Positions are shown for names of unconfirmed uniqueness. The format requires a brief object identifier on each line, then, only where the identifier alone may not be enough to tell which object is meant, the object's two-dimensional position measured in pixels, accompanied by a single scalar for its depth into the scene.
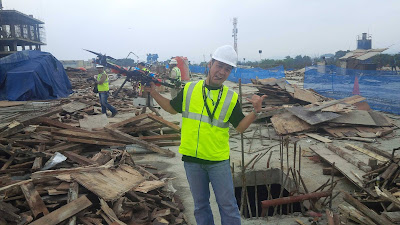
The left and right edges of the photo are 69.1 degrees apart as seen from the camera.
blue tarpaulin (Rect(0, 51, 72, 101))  16.28
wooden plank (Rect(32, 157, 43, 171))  5.45
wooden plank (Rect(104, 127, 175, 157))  7.46
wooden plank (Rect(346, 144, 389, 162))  6.08
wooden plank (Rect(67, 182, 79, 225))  4.02
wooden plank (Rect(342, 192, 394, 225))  3.45
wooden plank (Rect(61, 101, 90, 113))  11.17
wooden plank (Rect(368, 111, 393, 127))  9.77
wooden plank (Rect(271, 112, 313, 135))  9.66
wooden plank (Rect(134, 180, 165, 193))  4.57
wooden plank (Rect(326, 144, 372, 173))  5.51
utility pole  66.81
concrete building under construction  36.22
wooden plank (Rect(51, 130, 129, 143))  7.29
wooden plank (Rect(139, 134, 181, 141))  8.14
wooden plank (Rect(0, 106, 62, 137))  6.63
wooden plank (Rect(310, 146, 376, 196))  5.25
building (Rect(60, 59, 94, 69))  60.18
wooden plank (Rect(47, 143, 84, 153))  6.62
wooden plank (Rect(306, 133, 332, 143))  8.77
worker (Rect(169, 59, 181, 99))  13.17
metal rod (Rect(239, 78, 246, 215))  4.56
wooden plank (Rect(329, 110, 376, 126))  9.67
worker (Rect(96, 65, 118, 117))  10.84
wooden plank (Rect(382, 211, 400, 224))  3.45
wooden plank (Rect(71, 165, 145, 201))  4.20
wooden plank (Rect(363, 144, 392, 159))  5.96
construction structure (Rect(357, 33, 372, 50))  46.53
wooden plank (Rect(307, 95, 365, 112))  10.14
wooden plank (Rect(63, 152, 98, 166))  5.58
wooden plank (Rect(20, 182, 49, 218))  3.81
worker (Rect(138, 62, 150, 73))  12.18
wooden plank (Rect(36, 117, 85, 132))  7.80
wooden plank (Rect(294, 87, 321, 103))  13.41
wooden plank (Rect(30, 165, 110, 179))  4.71
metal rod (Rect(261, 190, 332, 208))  4.42
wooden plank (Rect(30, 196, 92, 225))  3.56
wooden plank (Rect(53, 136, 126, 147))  7.16
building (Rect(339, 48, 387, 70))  25.38
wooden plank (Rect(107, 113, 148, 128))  8.16
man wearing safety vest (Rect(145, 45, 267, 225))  3.03
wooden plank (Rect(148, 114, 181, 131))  8.26
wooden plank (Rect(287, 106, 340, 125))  9.55
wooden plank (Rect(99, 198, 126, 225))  3.72
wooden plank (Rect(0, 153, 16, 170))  5.48
